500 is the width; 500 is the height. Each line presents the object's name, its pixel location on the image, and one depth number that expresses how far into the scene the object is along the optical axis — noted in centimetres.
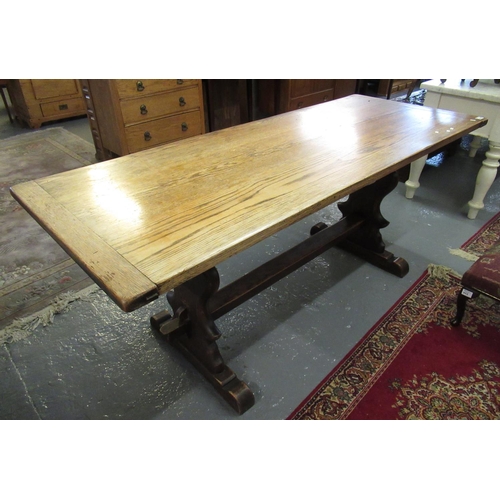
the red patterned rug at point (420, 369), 139
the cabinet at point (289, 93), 370
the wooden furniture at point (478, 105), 218
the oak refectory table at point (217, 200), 94
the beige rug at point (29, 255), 189
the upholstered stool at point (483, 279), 150
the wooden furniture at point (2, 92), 409
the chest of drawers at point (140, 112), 271
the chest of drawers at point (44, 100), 398
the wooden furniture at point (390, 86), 471
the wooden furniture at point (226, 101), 330
